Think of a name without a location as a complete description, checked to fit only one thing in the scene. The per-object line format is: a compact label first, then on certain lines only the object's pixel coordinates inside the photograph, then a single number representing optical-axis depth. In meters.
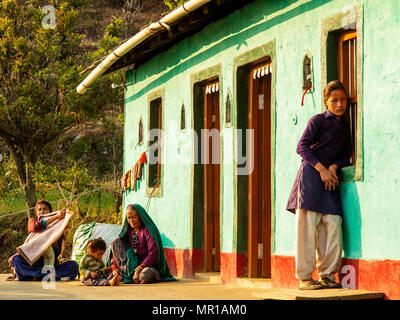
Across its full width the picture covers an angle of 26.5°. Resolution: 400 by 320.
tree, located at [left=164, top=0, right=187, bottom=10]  17.75
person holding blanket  12.02
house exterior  7.54
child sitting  10.86
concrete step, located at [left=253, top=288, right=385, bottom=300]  7.15
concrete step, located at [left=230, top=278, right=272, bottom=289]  9.73
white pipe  10.49
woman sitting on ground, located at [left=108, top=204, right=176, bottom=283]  11.32
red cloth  14.53
